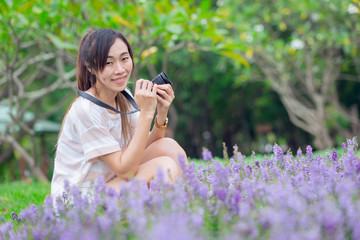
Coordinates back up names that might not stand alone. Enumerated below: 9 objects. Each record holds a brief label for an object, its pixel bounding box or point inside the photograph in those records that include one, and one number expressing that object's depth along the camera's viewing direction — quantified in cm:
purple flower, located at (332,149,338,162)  284
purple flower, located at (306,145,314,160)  289
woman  280
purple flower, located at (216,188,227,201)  204
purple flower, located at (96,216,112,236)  176
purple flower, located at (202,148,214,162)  274
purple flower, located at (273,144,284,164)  289
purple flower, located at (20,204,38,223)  224
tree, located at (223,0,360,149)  952
